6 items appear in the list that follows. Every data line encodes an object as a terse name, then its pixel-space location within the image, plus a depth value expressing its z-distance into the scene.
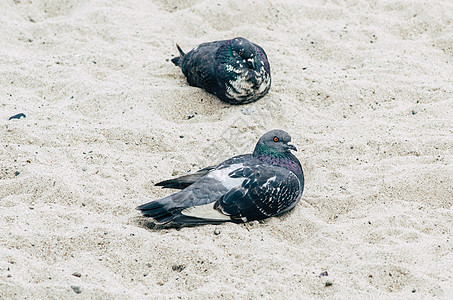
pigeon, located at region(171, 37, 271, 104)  11.34
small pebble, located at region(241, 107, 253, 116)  11.25
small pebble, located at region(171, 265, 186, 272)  6.85
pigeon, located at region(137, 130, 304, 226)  7.73
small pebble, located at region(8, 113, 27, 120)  10.39
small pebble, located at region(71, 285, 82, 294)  6.16
